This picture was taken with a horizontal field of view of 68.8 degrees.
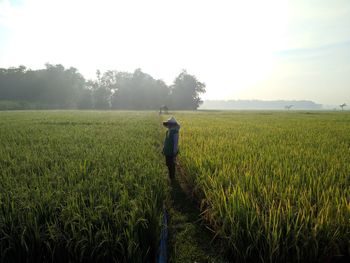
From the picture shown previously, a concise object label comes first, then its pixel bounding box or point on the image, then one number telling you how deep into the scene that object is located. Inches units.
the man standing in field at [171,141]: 208.1
